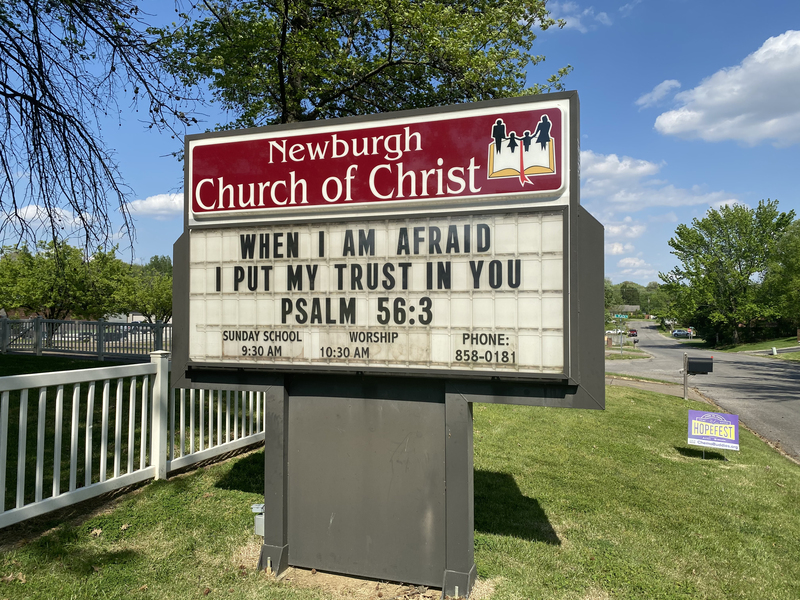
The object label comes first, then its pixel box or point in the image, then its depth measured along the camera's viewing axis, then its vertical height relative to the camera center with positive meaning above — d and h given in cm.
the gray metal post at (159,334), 1717 -75
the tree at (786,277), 4084 +312
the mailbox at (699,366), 1166 -130
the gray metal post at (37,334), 1944 -84
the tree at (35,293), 3116 +136
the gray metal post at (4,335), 2041 -92
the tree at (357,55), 1104 +624
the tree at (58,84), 675 +323
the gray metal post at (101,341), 1814 -104
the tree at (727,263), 4953 +522
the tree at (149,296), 4893 +172
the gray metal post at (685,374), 1256 -173
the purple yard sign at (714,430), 773 -189
